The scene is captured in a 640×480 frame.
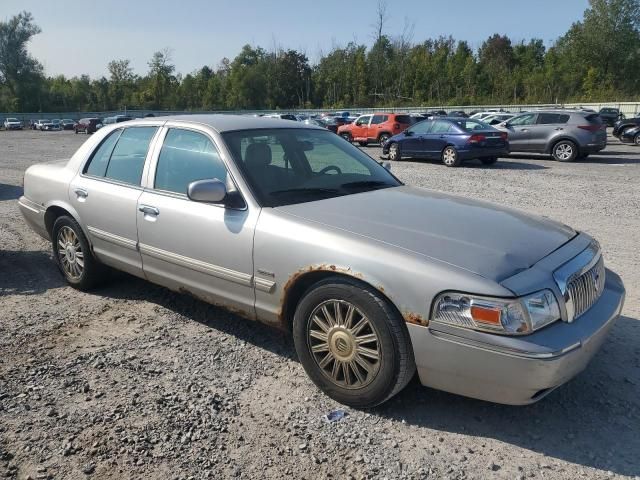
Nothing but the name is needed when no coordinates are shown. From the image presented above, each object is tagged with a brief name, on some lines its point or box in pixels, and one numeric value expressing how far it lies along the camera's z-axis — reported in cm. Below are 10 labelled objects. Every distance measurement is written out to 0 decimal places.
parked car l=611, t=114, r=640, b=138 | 2235
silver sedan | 262
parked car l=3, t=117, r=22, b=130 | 5928
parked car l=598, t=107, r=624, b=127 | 3366
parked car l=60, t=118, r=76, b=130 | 5753
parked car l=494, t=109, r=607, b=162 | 1648
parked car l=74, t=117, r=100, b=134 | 4538
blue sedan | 1544
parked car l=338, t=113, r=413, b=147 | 2367
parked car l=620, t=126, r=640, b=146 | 2208
